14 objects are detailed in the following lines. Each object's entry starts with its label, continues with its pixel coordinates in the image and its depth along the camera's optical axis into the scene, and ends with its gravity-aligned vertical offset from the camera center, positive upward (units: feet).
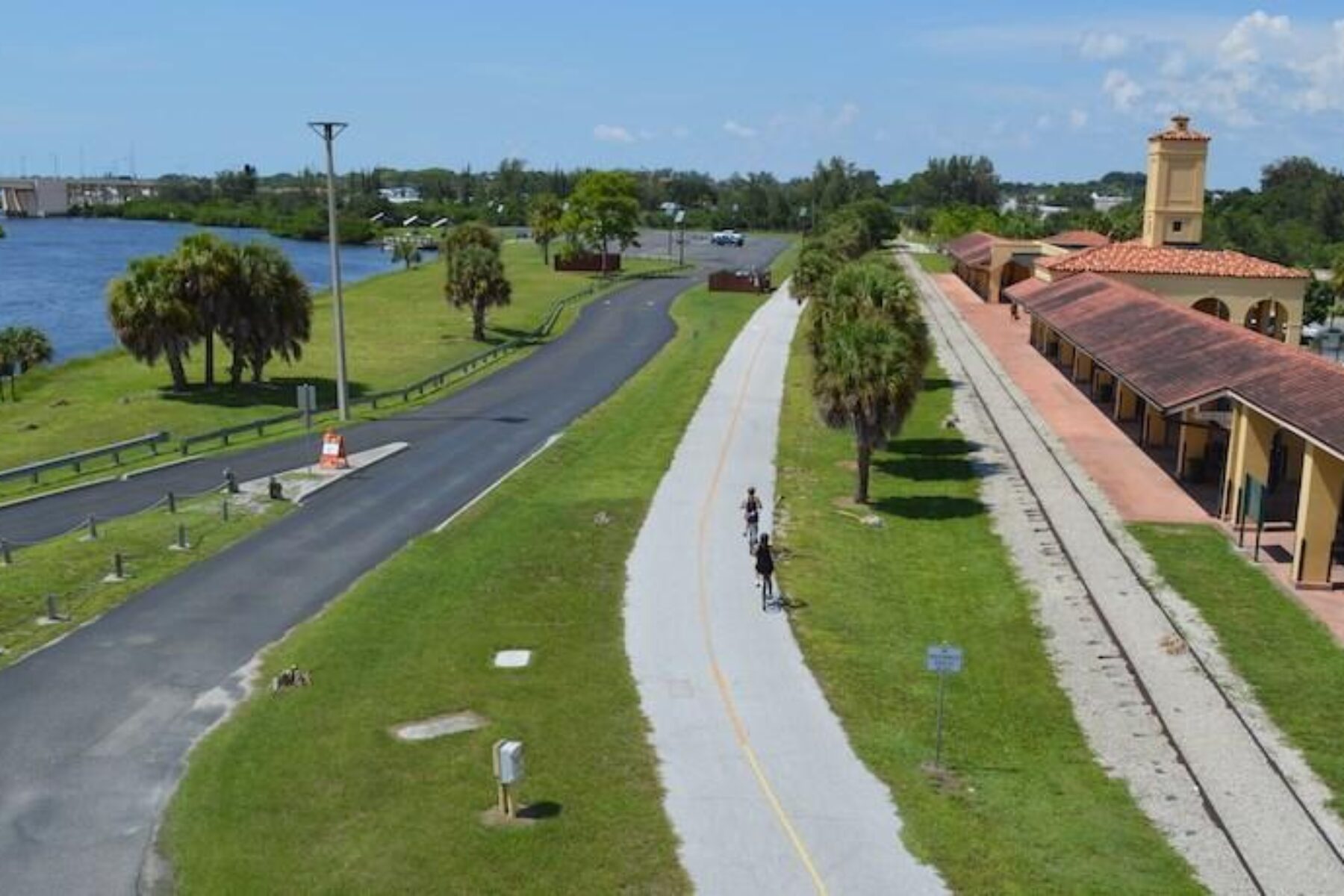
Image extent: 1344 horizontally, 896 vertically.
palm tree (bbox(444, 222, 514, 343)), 225.56 -12.77
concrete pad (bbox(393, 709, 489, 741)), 62.75 -24.27
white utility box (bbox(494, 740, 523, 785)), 52.85 -21.58
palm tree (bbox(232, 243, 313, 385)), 173.68 -13.89
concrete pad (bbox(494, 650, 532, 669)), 71.87 -24.09
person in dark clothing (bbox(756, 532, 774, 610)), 81.30 -21.46
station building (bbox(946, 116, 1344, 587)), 91.45 -13.70
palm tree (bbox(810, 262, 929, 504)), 107.55 -12.55
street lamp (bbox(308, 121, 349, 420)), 143.13 -10.32
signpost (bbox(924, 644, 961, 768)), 58.95 -19.45
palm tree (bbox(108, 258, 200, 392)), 165.89 -13.51
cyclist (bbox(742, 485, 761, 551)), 93.76 -21.21
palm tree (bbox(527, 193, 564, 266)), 399.03 -4.76
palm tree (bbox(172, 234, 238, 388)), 170.09 -9.50
